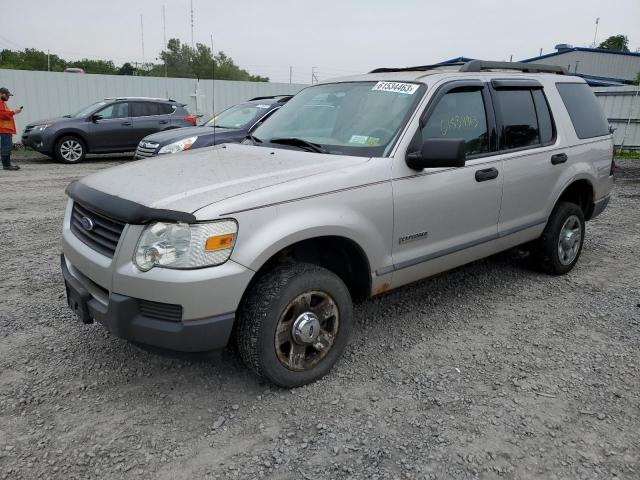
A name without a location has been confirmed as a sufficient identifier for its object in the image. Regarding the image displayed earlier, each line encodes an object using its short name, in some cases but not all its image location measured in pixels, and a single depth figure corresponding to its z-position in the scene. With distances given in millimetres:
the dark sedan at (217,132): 9070
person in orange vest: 11727
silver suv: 2666
